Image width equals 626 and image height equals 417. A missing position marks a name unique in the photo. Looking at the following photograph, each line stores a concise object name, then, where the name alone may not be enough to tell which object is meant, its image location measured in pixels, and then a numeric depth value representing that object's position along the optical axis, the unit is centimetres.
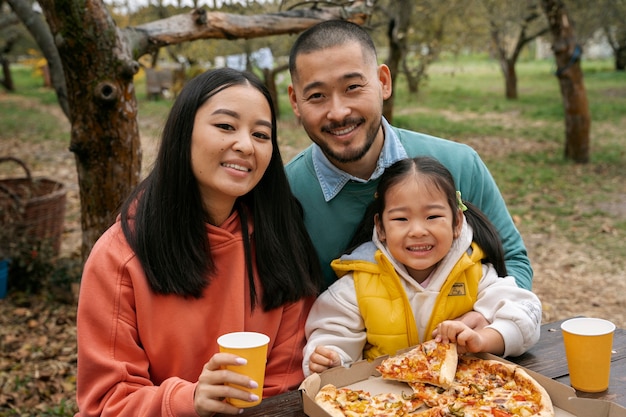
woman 223
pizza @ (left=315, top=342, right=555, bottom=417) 202
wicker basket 606
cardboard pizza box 190
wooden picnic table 214
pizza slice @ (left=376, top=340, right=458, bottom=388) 217
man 294
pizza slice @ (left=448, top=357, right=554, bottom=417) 200
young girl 246
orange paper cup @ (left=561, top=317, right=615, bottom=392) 214
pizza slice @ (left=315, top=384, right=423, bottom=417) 204
